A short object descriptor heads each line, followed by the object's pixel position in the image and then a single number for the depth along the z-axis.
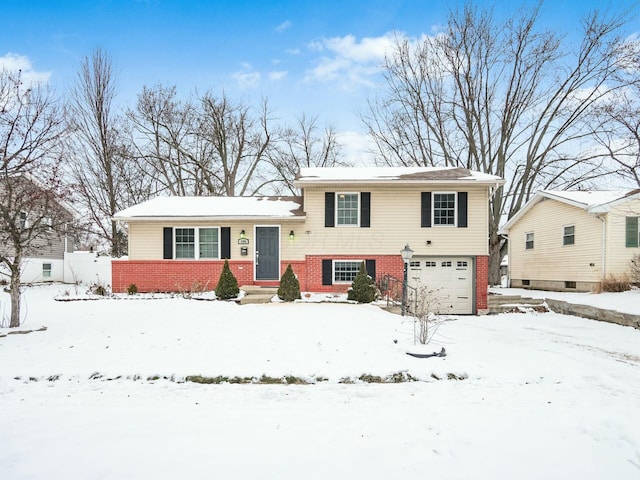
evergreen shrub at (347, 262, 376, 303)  11.97
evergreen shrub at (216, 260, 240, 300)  12.30
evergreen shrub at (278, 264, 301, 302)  11.93
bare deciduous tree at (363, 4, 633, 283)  19.03
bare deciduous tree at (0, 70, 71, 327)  7.39
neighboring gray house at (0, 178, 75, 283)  19.79
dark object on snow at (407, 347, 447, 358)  6.09
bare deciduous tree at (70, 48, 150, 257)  20.56
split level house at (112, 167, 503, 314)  13.88
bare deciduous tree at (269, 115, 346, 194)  27.53
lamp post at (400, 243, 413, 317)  10.87
